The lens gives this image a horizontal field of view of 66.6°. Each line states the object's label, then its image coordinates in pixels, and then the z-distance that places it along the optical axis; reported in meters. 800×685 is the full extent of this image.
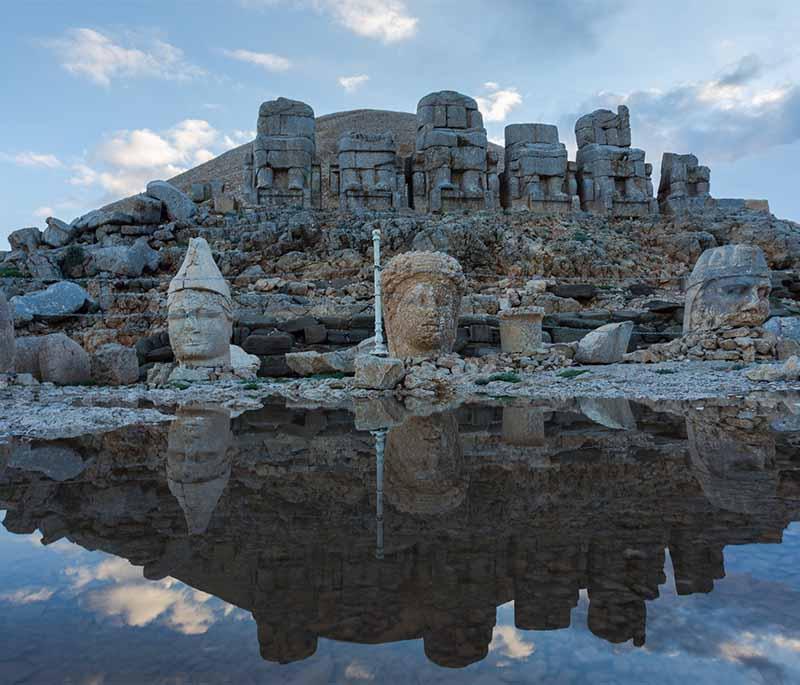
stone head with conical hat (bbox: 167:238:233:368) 9.67
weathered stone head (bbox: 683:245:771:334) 10.14
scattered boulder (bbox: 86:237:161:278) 17.72
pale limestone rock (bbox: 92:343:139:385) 10.05
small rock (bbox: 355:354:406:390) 8.05
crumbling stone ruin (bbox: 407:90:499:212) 23.58
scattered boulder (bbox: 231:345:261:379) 10.20
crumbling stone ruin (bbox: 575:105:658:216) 24.94
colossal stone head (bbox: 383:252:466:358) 9.48
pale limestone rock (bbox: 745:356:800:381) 7.64
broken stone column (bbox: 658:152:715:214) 25.47
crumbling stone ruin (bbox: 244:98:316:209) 22.84
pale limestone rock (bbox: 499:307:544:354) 11.19
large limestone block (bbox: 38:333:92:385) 9.63
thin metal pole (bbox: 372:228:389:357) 9.45
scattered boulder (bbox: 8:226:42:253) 20.89
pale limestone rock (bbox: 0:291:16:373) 8.84
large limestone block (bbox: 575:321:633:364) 10.55
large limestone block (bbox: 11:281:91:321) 13.66
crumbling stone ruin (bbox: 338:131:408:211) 23.12
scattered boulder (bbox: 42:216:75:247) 20.53
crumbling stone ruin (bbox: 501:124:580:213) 24.14
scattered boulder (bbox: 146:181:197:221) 21.11
